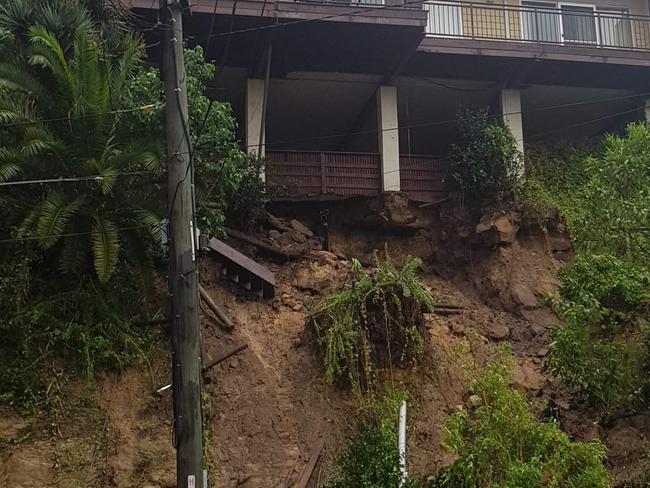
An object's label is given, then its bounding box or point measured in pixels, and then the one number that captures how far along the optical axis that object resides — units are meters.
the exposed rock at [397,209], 16.67
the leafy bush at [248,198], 15.05
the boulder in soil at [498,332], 14.58
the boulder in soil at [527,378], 13.07
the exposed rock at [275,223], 15.84
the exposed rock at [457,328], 14.22
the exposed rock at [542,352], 14.14
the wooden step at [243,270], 13.81
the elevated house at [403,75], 15.77
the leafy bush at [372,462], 9.01
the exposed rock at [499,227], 16.12
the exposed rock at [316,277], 14.47
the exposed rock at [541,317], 15.07
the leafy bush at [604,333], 11.32
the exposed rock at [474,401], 11.91
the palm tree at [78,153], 11.03
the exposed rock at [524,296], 15.36
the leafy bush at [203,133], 11.82
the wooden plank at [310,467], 11.02
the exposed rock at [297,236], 15.84
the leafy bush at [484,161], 16.53
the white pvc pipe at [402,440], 9.27
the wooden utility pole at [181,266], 7.90
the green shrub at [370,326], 11.95
